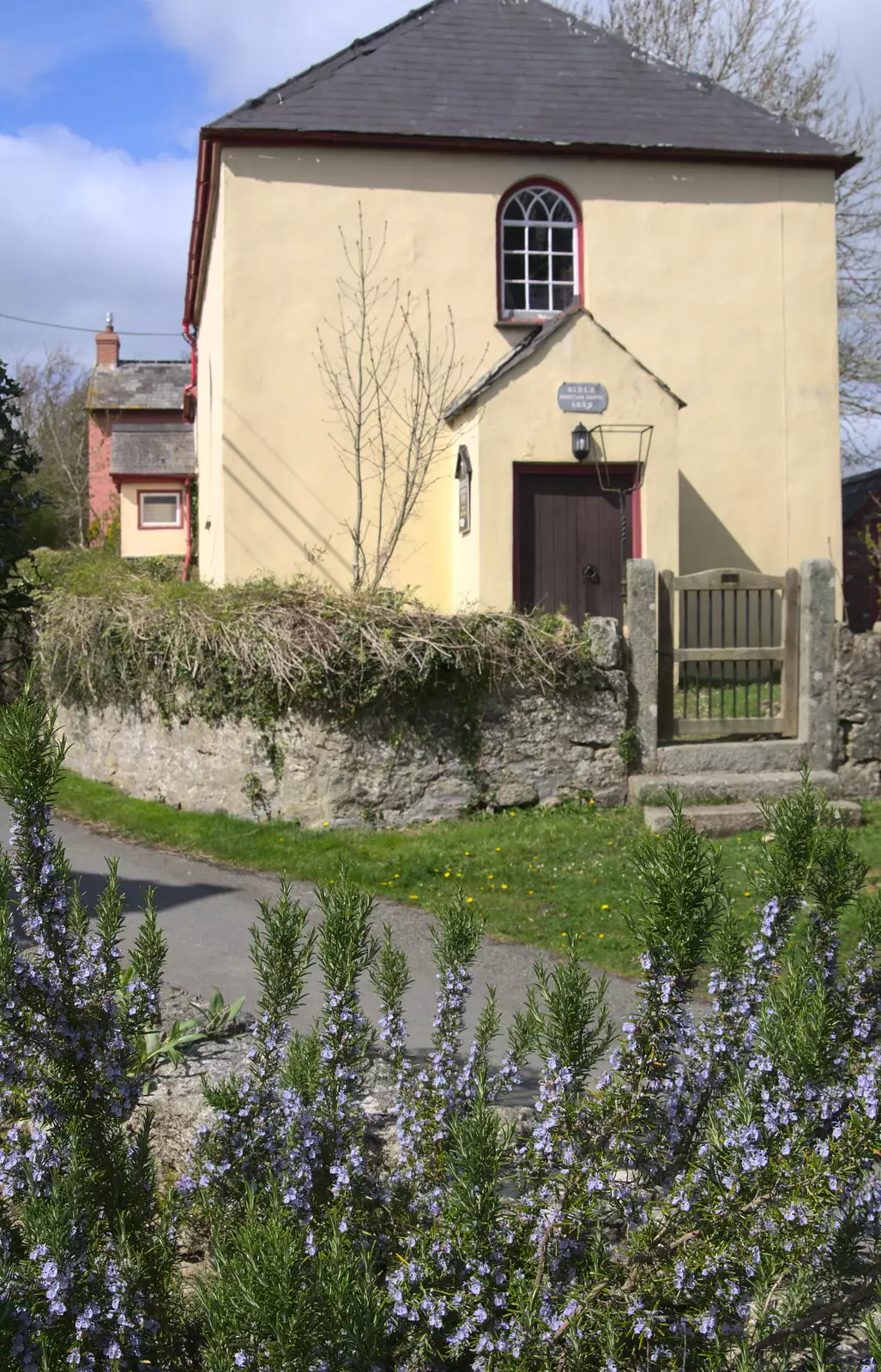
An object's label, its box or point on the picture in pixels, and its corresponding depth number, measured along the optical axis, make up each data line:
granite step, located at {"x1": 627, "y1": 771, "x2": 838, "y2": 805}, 10.06
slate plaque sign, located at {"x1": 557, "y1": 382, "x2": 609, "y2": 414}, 12.78
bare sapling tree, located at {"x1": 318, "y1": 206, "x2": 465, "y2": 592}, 14.30
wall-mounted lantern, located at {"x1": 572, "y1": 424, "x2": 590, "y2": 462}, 12.71
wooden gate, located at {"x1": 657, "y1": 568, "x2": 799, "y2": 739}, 10.42
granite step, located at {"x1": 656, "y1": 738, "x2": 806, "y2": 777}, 10.40
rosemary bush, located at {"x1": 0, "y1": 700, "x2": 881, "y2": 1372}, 2.29
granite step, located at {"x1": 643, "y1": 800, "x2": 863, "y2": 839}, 9.50
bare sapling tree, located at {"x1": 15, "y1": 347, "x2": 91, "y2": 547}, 36.81
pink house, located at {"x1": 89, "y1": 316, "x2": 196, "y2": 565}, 23.44
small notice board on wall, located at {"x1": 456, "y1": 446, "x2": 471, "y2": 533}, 13.35
